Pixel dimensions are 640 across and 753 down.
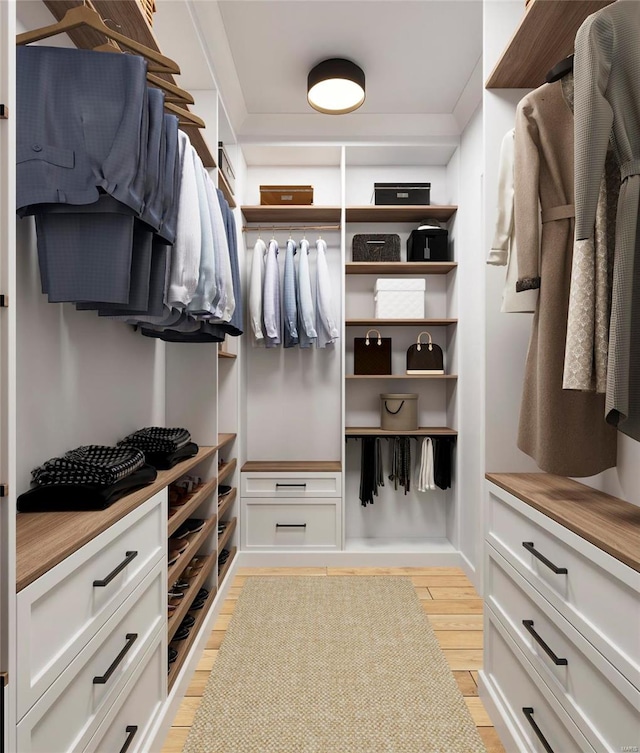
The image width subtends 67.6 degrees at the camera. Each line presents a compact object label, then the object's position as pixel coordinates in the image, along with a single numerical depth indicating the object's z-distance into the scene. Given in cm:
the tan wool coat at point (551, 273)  129
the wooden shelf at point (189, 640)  161
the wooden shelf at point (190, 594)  164
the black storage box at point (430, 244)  298
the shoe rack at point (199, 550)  168
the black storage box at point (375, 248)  302
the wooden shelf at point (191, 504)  163
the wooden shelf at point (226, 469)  249
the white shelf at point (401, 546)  293
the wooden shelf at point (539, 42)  137
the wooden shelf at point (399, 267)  293
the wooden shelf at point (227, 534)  250
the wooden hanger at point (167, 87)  130
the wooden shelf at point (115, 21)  136
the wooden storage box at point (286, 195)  299
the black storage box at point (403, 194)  299
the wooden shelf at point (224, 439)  246
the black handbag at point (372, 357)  304
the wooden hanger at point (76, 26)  111
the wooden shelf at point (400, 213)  293
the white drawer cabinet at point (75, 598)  80
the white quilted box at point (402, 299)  296
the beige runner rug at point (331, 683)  148
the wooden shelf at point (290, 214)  294
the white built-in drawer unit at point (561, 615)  93
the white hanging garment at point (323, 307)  289
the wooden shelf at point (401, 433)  292
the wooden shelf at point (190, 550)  165
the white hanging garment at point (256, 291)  289
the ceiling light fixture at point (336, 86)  240
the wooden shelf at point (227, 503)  251
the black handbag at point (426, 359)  302
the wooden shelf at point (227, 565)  245
